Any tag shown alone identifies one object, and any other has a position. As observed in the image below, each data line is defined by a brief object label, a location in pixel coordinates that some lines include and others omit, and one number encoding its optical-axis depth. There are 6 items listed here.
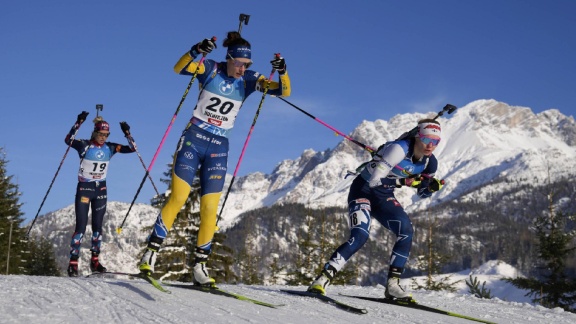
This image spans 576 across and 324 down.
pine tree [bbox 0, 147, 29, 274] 31.84
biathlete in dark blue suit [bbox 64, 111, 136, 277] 11.56
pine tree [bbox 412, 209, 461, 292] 30.41
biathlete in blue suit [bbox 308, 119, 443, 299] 7.25
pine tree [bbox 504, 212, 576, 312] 26.70
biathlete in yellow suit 7.27
